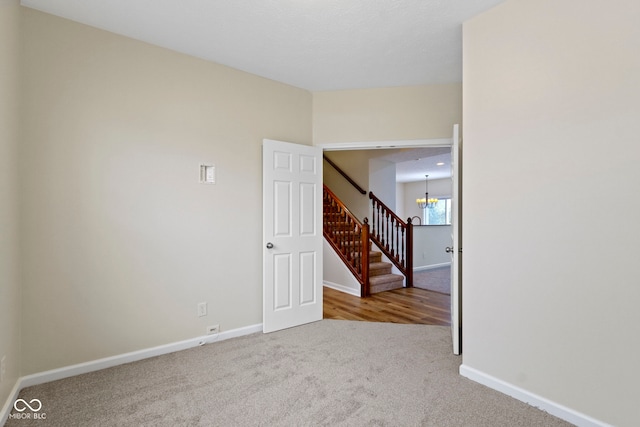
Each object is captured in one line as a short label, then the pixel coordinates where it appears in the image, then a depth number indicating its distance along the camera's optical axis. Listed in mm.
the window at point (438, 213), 11953
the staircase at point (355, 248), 5062
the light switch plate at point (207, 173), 3006
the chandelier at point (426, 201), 10775
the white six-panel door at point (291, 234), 3350
